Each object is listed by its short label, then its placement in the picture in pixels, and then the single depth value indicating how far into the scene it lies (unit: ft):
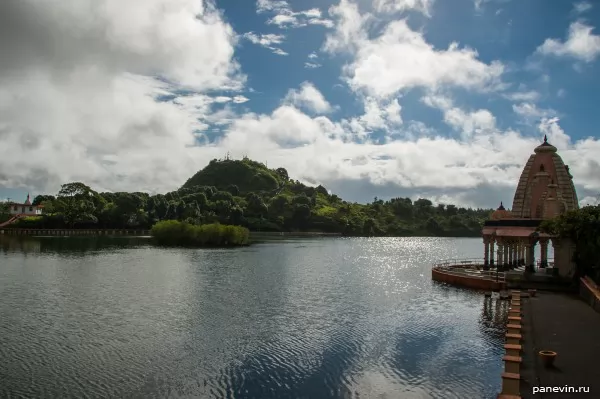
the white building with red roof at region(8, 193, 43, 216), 564.71
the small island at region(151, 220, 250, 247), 349.82
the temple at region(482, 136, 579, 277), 145.48
